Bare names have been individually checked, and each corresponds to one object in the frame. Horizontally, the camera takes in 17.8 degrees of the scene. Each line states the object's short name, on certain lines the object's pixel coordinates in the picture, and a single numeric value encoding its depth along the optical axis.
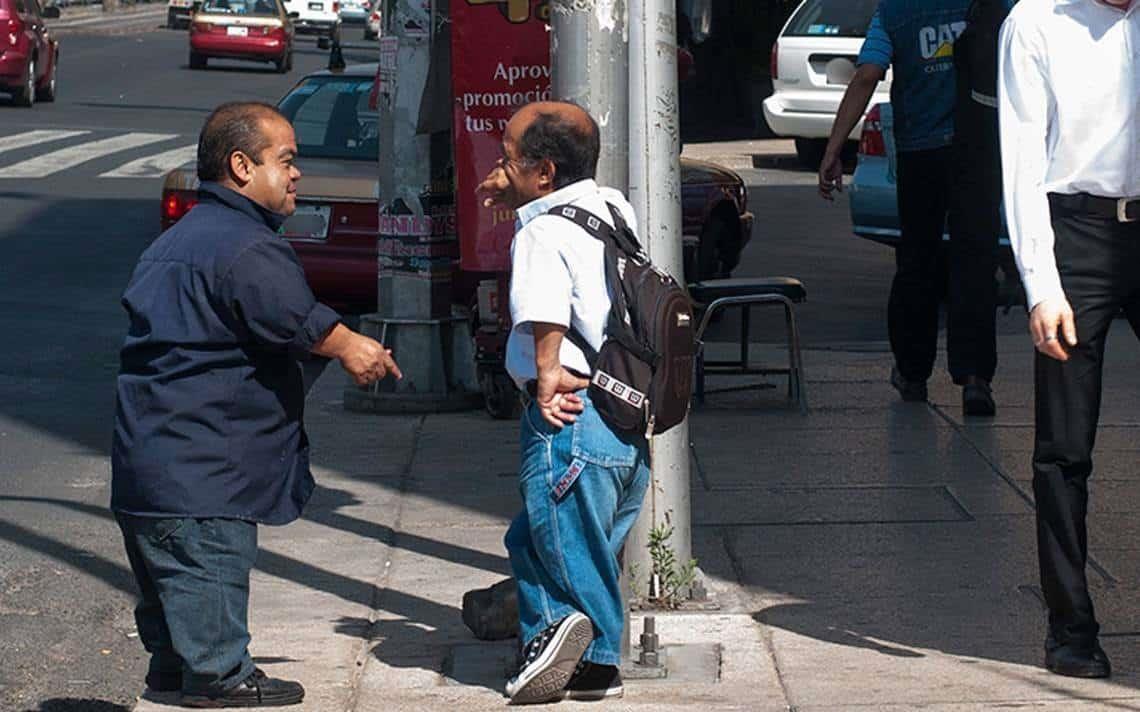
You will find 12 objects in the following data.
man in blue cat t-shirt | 15.47
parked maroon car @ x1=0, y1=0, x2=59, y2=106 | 50.34
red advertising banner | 15.63
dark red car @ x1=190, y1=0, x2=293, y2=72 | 71.93
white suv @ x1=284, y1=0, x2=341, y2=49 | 105.26
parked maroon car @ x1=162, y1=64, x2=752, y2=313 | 21.09
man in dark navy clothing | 8.85
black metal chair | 16.68
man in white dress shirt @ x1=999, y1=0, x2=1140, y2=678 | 9.21
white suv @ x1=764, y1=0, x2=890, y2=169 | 38.22
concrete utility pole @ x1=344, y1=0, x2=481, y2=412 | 16.95
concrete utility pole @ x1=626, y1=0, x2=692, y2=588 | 10.48
